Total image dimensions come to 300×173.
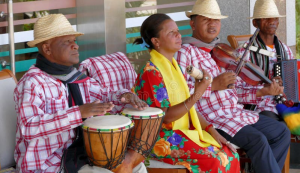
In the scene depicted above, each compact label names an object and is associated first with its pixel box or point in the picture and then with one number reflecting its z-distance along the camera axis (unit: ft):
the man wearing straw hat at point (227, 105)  13.89
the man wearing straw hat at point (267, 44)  16.69
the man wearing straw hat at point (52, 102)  10.17
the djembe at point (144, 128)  11.17
